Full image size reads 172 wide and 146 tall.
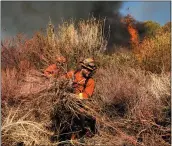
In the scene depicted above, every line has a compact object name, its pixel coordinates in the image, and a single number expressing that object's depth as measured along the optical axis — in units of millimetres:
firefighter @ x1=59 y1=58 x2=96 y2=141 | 7691
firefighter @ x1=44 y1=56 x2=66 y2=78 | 7572
